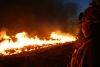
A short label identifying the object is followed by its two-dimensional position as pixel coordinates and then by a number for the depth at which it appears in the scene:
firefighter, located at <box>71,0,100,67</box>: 0.84
